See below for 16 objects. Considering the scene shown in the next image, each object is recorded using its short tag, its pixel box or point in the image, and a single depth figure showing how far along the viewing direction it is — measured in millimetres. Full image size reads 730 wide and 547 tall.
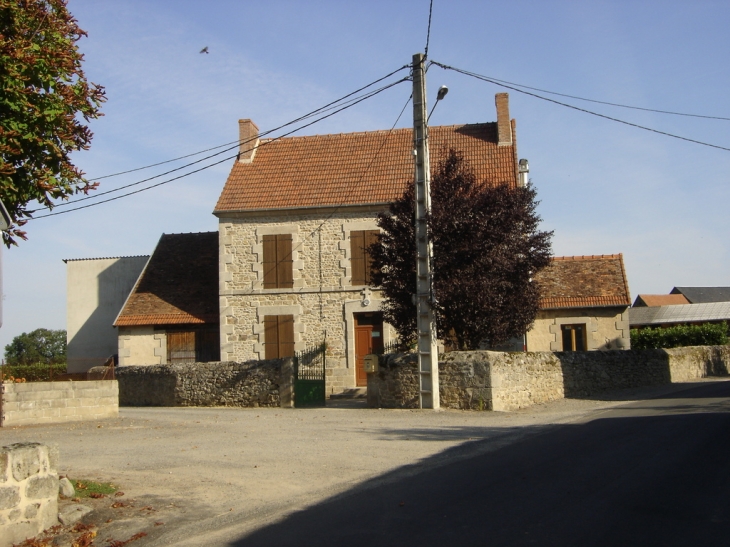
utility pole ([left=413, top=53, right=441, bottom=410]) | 16031
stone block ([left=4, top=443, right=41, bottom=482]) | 6027
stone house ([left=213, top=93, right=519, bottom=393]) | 23672
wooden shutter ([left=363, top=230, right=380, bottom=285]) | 23683
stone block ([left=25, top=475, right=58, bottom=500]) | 6160
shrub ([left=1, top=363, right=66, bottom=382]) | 18512
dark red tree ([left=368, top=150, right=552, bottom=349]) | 17125
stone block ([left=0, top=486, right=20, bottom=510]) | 5922
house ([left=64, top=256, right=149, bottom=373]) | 28859
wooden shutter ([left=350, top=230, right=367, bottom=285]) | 23719
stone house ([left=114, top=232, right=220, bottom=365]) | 24625
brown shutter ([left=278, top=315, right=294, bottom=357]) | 23906
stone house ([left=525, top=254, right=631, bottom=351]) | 24234
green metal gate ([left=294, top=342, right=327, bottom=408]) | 19688
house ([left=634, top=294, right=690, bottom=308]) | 60375
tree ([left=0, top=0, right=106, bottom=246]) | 7098
